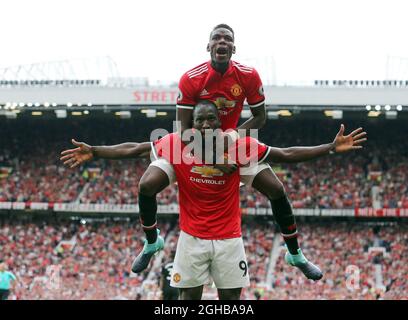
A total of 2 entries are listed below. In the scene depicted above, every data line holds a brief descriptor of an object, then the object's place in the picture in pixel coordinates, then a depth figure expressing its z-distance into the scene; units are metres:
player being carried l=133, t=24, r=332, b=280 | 6.54
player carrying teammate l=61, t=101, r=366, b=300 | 6.37
